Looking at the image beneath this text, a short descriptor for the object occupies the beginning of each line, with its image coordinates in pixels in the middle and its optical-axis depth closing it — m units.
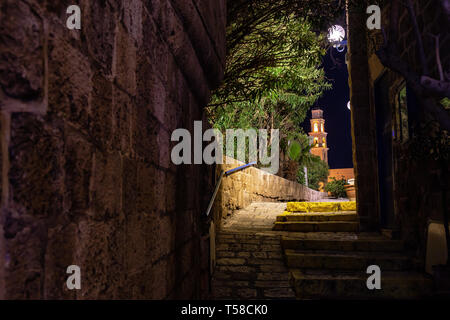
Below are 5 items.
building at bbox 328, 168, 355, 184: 48.30
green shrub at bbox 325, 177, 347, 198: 18.67
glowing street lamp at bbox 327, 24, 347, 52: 6.43
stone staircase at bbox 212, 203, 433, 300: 4.50
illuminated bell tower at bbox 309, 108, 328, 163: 70.81
